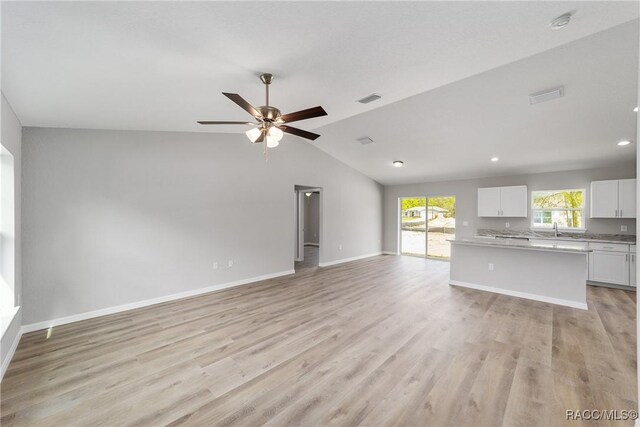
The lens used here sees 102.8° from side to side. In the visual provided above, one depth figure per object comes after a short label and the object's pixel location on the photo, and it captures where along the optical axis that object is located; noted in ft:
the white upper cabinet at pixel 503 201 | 19.90
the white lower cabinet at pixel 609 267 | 15.56
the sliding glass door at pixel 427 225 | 25.26
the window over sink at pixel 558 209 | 18.65
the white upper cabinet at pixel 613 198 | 15.88
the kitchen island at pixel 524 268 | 12.61
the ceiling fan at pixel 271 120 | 7.39
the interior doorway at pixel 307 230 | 23.17
